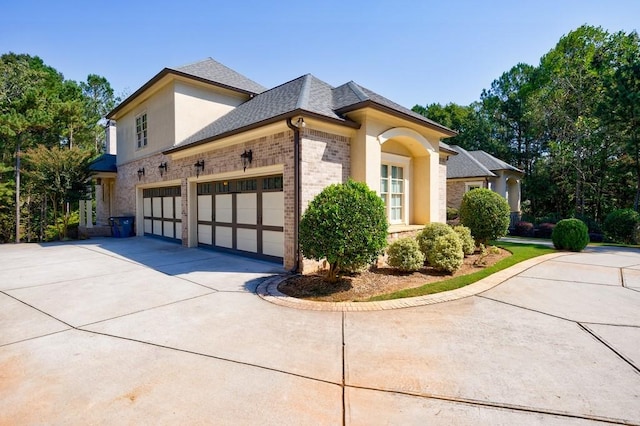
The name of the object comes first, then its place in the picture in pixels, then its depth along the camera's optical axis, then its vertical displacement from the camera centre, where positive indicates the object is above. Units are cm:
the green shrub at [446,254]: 736 -110
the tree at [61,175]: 1426 +162
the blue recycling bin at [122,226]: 1557 -90
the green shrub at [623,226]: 1459 -84
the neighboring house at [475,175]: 2042 +232
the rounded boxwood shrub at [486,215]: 991 -21
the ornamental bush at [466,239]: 920 -92
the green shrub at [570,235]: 1120 -99
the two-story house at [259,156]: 777 +164
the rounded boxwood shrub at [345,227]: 585 -37
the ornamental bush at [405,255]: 729 -113
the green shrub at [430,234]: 781 -68
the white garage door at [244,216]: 856 -24
